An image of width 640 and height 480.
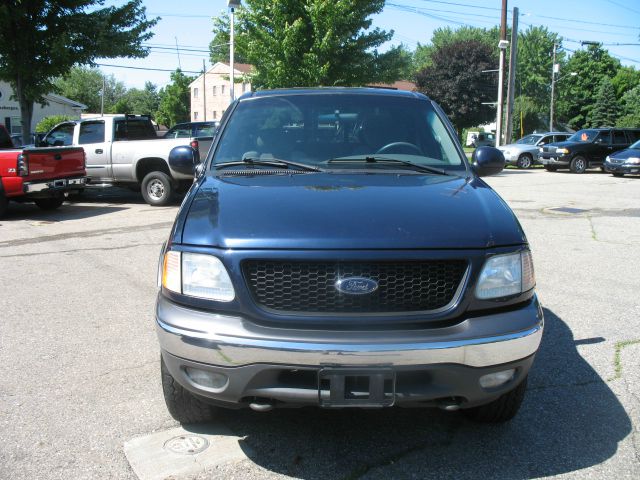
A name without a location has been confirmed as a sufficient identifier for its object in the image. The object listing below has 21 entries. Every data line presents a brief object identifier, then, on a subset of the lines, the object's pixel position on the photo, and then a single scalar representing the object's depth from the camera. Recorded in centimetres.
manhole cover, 296
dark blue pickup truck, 248
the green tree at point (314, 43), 2098
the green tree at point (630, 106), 5562
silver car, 2611
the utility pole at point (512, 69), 2709
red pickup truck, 1051
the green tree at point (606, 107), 6400
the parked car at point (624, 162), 2042
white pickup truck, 1245
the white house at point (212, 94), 7512
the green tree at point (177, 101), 7931
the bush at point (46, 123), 3528
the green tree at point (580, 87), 7112
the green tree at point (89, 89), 9606
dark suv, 2388
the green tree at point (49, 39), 1461
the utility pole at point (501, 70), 2778
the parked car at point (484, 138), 4216
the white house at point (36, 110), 4016
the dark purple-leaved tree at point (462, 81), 4800
